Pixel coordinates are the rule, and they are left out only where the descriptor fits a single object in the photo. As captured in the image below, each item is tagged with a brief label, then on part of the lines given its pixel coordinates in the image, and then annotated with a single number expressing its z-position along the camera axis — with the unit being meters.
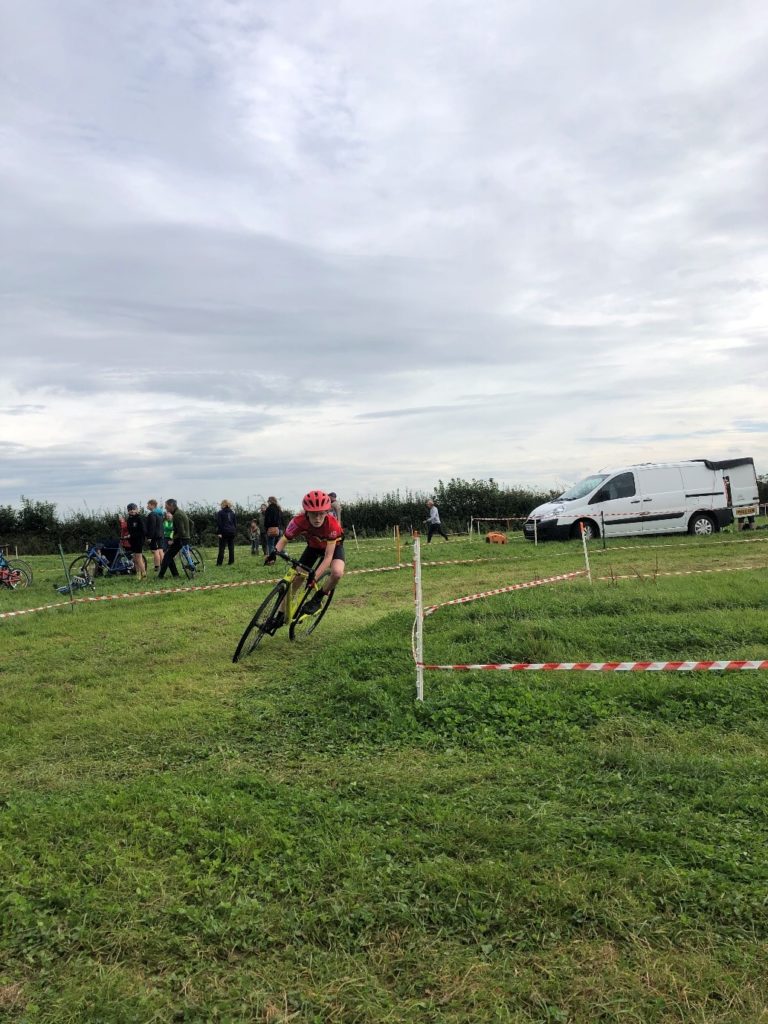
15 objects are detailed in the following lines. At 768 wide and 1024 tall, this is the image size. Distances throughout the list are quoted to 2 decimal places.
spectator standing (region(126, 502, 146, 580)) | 16.78
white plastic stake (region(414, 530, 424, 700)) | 6.19
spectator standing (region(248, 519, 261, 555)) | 25.53
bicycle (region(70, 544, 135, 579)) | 16.67
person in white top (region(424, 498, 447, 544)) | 26.19
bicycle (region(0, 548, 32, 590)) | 16.84
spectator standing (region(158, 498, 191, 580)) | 16.97
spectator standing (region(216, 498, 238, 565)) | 20.27
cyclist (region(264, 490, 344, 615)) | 8.33
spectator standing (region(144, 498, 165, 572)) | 17.64
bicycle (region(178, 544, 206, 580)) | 17.31
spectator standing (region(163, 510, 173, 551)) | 17.80
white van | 21.83
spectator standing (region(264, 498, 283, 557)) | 20.28
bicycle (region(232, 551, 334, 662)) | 8.29
